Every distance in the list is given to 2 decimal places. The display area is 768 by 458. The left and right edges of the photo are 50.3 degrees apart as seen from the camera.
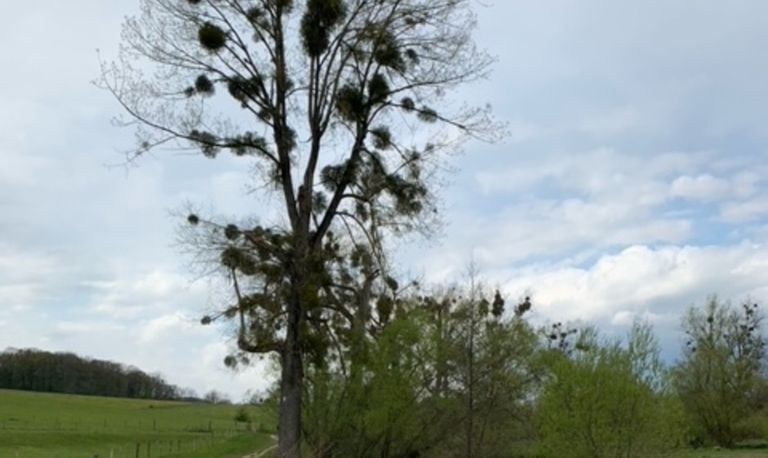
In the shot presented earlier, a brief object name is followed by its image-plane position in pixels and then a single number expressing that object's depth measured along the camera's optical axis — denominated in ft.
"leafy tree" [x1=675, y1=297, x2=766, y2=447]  116.98
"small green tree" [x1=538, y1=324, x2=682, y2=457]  47.62
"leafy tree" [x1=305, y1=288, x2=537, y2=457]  56.34
